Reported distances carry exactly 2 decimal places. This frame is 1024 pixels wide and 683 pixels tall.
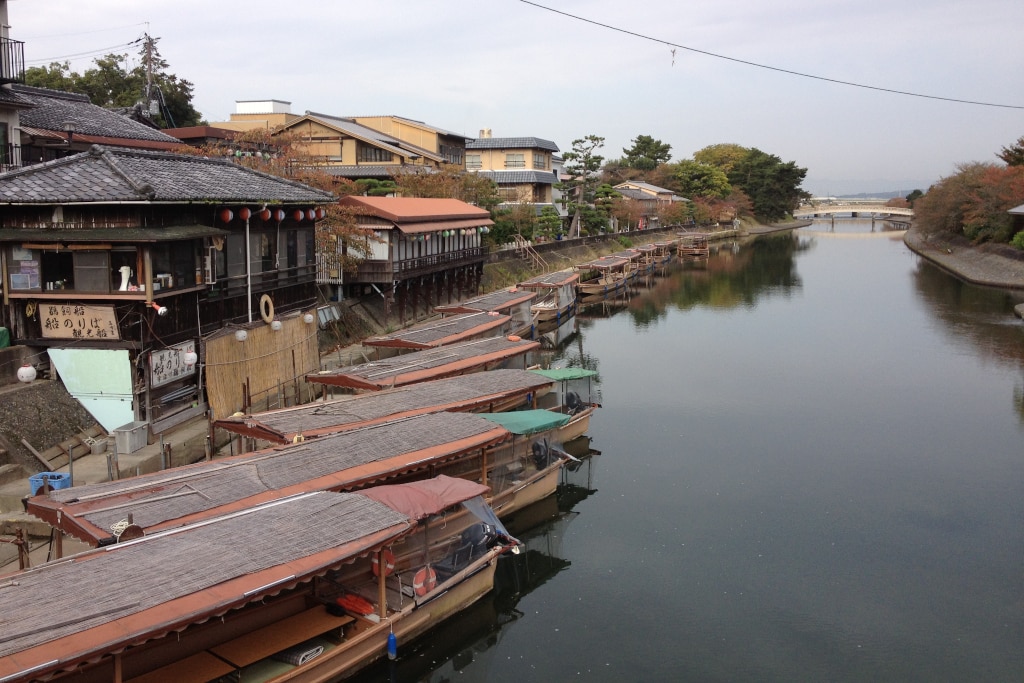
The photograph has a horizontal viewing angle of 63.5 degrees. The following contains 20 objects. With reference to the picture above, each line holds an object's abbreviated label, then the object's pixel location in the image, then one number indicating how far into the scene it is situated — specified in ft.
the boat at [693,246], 285.43
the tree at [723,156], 438.40
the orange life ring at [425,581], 44.55
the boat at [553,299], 142.00
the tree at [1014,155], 254.06
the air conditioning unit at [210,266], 66.64
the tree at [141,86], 165.78
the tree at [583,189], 244.89
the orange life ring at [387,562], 42.68
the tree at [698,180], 377.50
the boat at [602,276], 186.50
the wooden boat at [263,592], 30.12
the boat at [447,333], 88.79
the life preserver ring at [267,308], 76.28
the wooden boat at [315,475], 38.88
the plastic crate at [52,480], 48.03
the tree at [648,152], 403.54
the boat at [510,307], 116.47
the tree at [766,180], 416.46
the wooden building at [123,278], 58.49
